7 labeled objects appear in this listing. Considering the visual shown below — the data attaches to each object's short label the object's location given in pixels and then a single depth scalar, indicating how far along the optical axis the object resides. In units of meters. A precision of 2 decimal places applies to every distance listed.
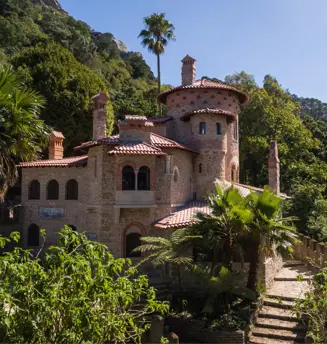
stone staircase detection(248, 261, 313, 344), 14.10
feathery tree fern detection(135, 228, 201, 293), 15.50
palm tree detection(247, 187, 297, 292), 14.50
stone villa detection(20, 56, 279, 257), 19.08
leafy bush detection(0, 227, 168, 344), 5.66
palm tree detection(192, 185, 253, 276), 14.58
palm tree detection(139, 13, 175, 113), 41.16
